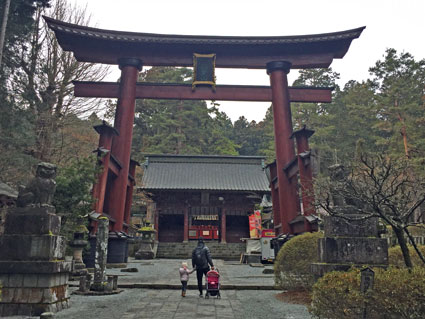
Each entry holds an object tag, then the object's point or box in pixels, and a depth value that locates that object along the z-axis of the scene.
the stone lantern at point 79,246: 10.95
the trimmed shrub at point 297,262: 7.56
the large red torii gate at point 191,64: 13.94
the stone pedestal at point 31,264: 6.07
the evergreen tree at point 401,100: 26.60
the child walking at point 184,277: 8.09
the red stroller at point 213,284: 7.85
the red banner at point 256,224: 20.81
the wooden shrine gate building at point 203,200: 27.25
